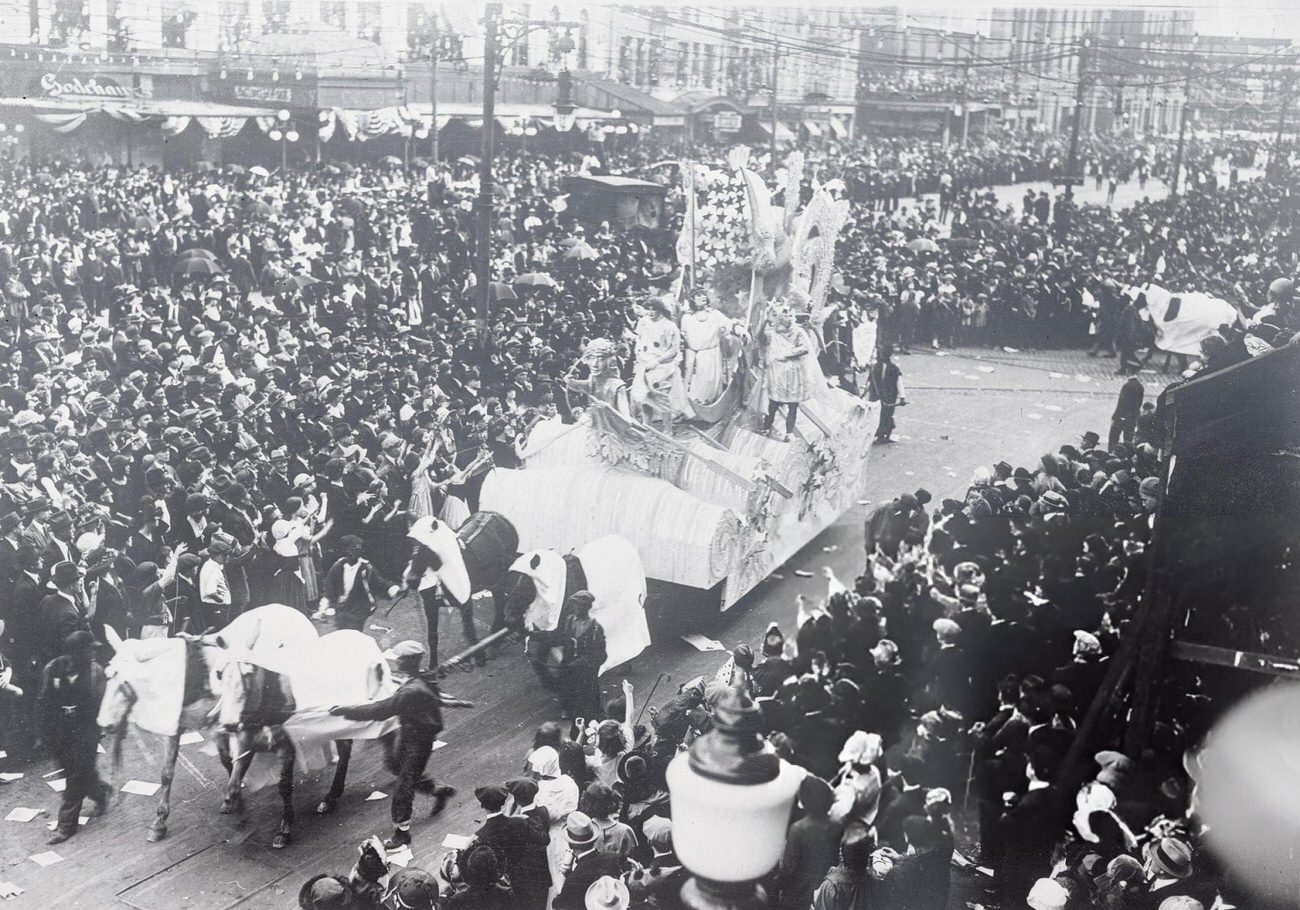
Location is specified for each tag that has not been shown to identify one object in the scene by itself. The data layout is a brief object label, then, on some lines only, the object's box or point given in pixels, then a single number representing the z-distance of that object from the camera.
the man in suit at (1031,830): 6.82
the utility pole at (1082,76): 13.79
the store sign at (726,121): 21.39
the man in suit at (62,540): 8.62
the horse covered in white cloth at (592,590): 8.79
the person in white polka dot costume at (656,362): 9.41
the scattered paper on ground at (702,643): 9.25
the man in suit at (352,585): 9.45
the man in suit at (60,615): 7.96
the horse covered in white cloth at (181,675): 8.10
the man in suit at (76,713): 7.62
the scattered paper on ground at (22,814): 7.60
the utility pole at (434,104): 12.37
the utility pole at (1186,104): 15.33
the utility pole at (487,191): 10.85
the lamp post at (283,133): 20.61
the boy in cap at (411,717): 7.86
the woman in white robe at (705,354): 9.84
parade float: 9.15
